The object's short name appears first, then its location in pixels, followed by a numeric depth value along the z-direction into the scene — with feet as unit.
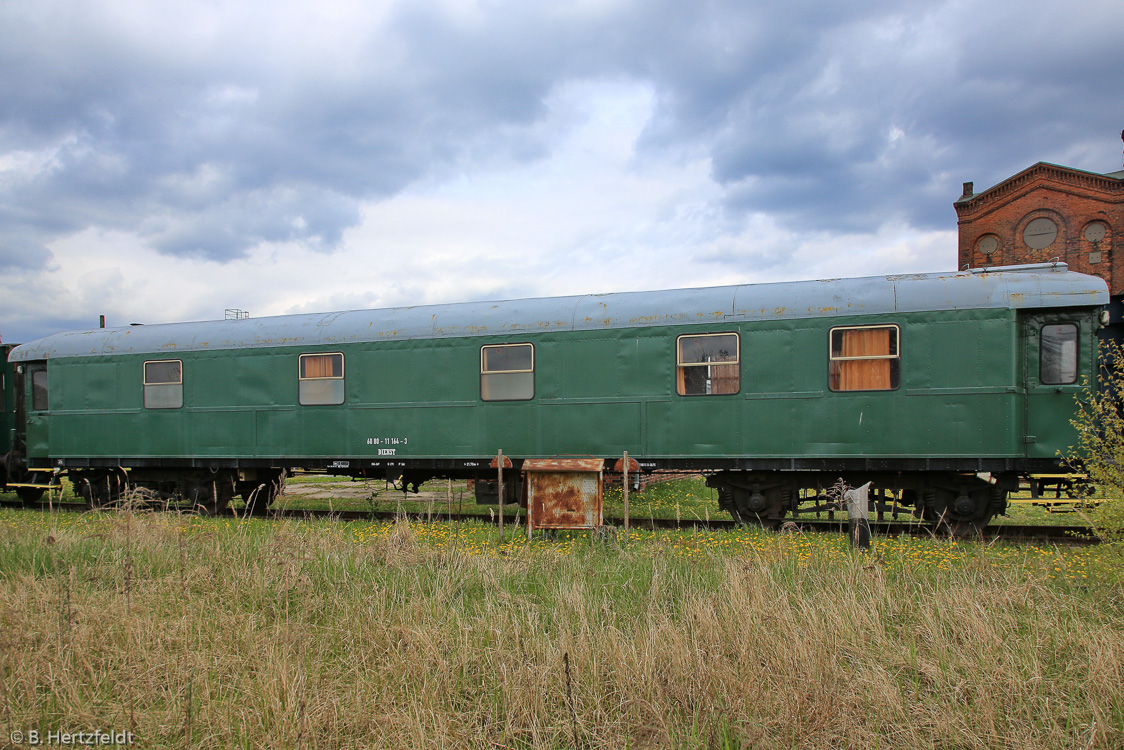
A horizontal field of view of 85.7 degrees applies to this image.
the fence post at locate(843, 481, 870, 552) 21.12
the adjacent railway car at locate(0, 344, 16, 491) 42.52
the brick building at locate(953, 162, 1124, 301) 109.50
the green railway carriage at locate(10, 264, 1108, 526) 24.99
